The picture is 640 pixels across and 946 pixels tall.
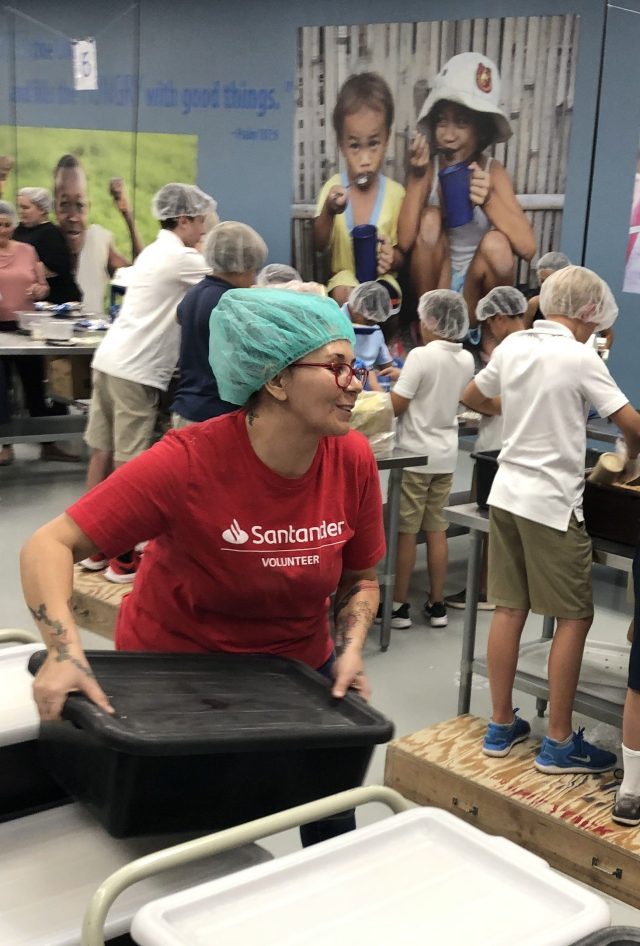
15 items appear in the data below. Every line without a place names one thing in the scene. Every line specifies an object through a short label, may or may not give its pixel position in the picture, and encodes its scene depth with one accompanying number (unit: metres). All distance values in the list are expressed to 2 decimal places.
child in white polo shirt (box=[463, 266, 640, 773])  2.85
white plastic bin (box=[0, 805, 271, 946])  1.28
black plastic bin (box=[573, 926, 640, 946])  1.11
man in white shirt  4.32
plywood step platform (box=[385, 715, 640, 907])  2.60
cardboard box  6.00
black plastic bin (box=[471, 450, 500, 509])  3.21
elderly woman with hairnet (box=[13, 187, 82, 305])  6.96
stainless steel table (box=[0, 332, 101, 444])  5.80
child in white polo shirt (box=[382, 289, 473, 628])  4.22
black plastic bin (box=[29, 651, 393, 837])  1.31
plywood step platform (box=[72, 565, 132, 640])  4.07
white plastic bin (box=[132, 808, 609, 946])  1.11
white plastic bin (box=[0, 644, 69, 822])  1.58
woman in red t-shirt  1.64
